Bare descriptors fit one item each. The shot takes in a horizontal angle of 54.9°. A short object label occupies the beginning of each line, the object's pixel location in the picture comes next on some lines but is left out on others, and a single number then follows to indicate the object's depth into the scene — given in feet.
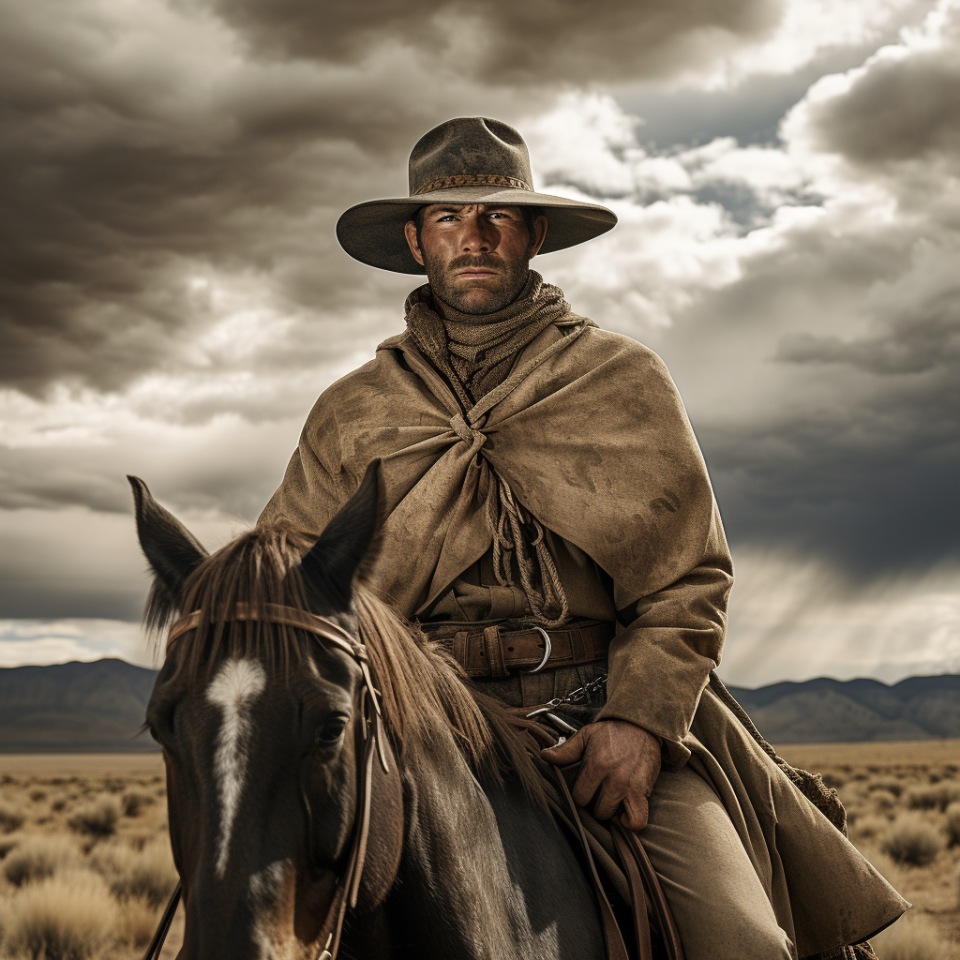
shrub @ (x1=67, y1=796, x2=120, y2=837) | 69.16
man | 9.98
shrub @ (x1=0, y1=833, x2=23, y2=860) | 58.80
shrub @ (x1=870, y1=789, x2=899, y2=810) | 78.38
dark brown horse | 6.05
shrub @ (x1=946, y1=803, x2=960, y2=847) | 63.59
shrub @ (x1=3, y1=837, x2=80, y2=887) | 49.03
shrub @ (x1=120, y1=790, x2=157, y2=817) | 79.24
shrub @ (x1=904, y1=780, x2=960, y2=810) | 78.96
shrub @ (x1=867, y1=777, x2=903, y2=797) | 92.17
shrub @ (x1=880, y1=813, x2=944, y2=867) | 56.59
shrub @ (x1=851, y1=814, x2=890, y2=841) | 61.72
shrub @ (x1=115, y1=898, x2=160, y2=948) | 38.06
